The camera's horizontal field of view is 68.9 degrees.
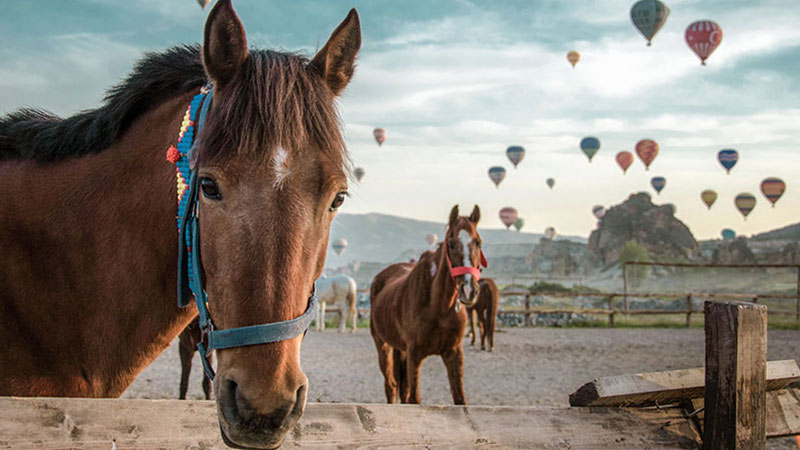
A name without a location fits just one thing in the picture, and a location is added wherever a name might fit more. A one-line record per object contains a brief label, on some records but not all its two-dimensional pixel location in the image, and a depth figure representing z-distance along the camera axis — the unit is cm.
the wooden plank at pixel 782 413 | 257
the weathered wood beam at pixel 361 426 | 164
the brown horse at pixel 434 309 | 690
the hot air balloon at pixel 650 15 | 4488
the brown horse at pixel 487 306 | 1549
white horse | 2277
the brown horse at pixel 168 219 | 149
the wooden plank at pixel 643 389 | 233
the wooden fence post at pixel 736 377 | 231
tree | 7656
